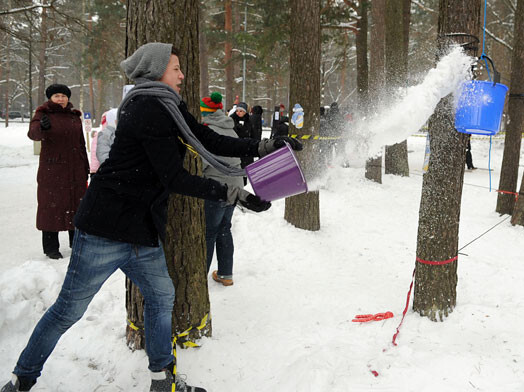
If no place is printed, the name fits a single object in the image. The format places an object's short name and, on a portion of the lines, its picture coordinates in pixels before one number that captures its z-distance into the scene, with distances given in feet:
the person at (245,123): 23.80
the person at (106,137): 13.71
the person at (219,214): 11.87
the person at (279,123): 35.60
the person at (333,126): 39.55
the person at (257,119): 30.51
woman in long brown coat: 14.53
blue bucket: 9.03
